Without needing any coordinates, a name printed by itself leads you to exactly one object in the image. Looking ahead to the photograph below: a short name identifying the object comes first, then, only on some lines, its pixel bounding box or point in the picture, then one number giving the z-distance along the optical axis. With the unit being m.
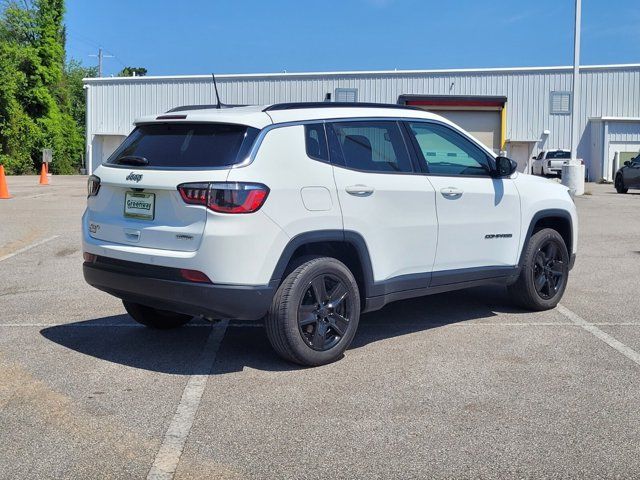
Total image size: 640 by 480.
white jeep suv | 5.06
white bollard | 25.52
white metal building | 39.94
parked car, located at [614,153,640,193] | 26.98
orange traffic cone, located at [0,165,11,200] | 20.73
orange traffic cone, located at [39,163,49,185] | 30.05
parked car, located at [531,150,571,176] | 37.06
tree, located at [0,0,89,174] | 43.59
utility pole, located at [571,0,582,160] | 24.48
